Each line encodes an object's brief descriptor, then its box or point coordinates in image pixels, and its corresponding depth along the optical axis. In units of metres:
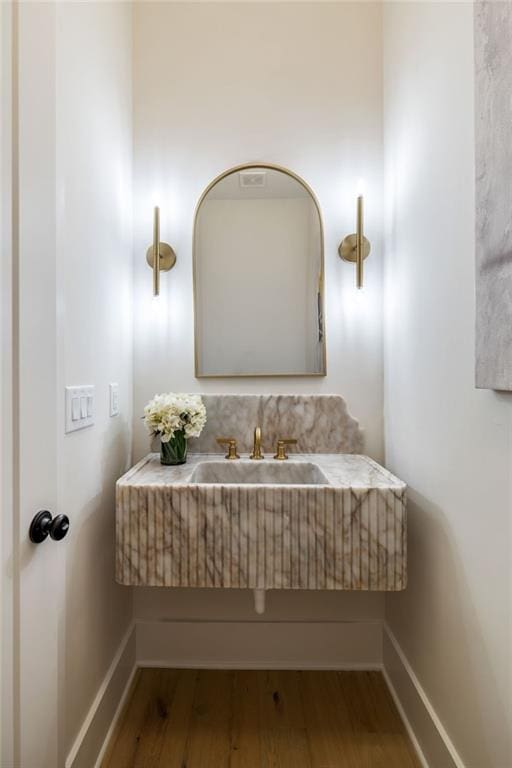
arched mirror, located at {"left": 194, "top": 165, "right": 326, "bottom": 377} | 1.68
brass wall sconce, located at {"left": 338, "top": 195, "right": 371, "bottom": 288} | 1.64
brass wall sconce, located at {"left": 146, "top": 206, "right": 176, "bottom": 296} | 1.66
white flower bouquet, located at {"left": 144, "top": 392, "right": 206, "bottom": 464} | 1.44
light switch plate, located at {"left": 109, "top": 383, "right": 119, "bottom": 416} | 1.42
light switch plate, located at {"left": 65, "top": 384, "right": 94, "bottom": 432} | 1.09
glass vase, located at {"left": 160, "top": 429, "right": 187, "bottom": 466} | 1.49
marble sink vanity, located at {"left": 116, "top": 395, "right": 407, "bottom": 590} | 1.16
